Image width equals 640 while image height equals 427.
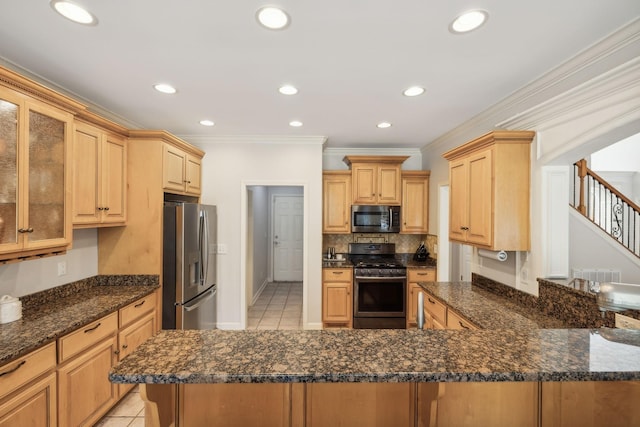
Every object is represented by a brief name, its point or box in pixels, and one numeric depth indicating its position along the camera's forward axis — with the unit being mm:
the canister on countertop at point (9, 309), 1845
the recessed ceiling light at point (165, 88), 2379
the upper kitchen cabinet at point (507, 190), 2297
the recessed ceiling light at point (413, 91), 2396
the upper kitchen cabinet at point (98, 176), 2340
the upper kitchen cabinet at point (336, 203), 4332
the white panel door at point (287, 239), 6988
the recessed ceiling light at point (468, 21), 1479
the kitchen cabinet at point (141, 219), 2912
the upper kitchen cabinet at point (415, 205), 4438
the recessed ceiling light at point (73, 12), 1444
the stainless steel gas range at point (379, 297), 3996
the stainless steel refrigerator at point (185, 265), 2967
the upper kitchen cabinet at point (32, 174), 1703
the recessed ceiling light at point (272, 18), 1473
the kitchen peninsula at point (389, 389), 995
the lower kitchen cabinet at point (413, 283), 4000
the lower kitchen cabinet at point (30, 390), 1475
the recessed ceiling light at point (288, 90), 2383
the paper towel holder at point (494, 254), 2518
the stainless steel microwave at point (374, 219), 4312
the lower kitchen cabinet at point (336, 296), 4074
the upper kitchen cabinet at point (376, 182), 4246
